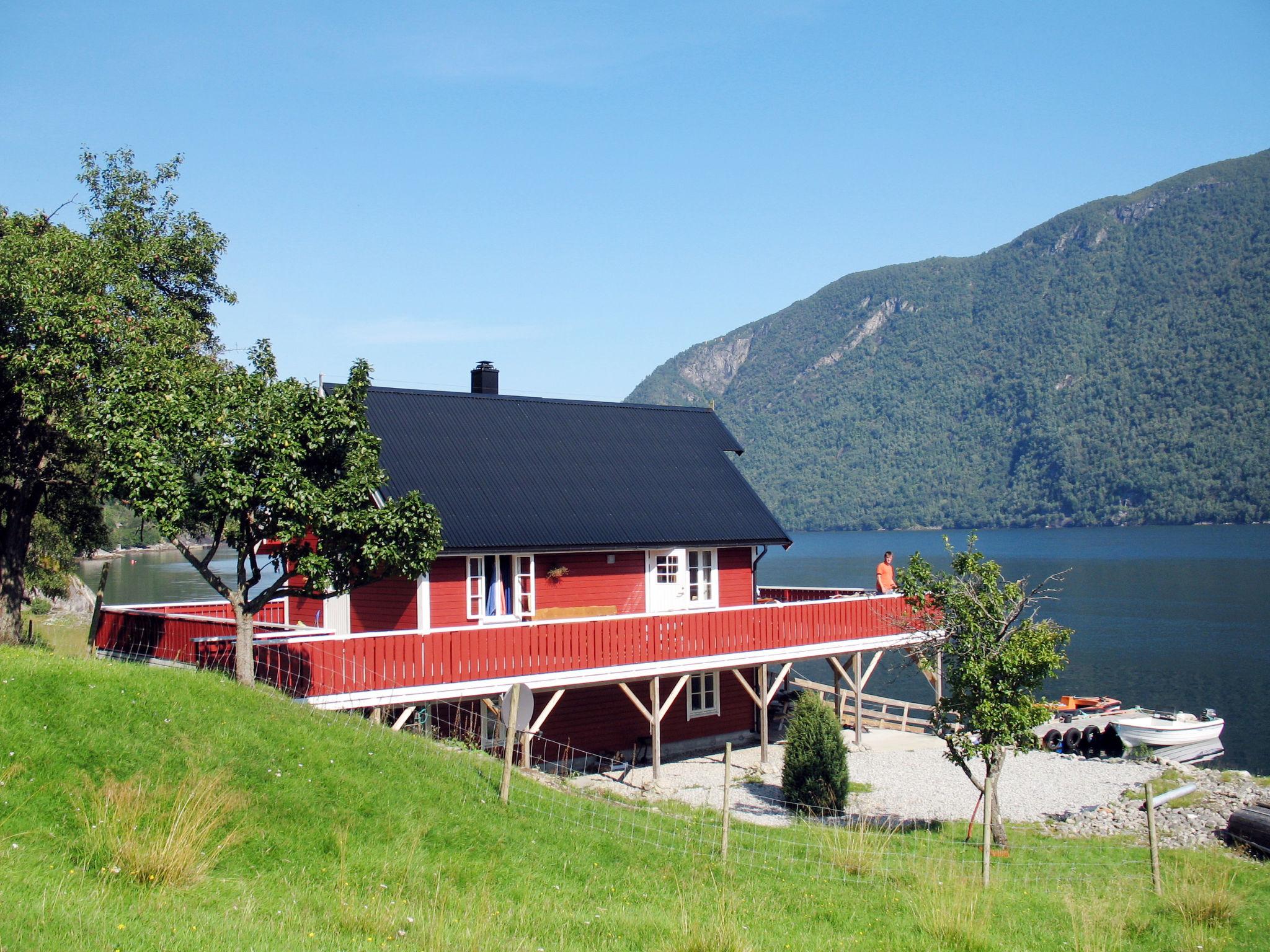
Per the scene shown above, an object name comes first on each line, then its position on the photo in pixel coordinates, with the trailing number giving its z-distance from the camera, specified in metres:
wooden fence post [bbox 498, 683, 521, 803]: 14.41
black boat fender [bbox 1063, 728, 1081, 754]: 31.72
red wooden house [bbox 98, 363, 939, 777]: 19.73
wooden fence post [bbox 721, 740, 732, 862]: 13.33
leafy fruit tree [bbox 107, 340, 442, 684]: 15.62
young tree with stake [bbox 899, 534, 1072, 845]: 17.00
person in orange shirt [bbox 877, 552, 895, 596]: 28.11
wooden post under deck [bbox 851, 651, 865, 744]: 27.67
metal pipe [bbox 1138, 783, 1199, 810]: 23.00
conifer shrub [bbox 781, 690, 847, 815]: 21.12
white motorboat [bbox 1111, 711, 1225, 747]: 32.38
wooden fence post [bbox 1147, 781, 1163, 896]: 13.55
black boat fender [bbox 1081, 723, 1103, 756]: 31.60
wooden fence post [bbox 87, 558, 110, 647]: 20.22
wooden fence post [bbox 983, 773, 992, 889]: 13.27
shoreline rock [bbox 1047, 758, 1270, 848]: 20.16
